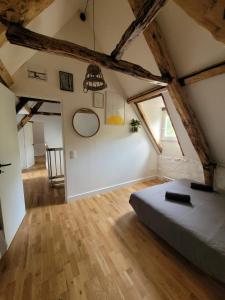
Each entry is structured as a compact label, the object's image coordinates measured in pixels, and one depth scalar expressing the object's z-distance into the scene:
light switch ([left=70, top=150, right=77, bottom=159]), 2.76
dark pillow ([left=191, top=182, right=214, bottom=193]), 2.36
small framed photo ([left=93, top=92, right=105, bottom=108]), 2.86
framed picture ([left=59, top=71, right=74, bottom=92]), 2.52
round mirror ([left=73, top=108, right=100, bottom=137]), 2.73
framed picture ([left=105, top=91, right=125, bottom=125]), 3.06
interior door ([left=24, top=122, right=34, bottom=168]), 5.70
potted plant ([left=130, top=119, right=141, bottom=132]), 3.43
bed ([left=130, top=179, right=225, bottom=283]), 1.31
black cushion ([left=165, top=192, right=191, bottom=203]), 2.01
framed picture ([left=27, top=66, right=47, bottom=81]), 2.28
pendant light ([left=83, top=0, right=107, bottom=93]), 1.62
